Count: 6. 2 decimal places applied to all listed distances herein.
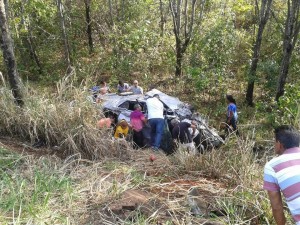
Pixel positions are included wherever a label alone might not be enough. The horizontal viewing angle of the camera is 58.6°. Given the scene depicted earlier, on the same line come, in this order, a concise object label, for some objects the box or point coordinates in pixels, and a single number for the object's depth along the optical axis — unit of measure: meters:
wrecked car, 5.79
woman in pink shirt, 5.48
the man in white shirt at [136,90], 7.43
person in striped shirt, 2.10
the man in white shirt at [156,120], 5.63
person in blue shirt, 6.17
